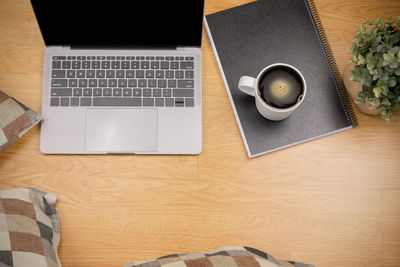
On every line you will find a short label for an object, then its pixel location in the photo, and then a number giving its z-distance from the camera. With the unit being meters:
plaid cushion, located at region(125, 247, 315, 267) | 0.75
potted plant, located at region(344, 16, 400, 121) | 0.72
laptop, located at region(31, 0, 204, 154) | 0.84
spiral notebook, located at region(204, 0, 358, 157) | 0.86
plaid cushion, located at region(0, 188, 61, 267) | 0.74
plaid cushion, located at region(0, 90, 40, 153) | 0.80
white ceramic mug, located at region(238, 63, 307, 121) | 0.78
